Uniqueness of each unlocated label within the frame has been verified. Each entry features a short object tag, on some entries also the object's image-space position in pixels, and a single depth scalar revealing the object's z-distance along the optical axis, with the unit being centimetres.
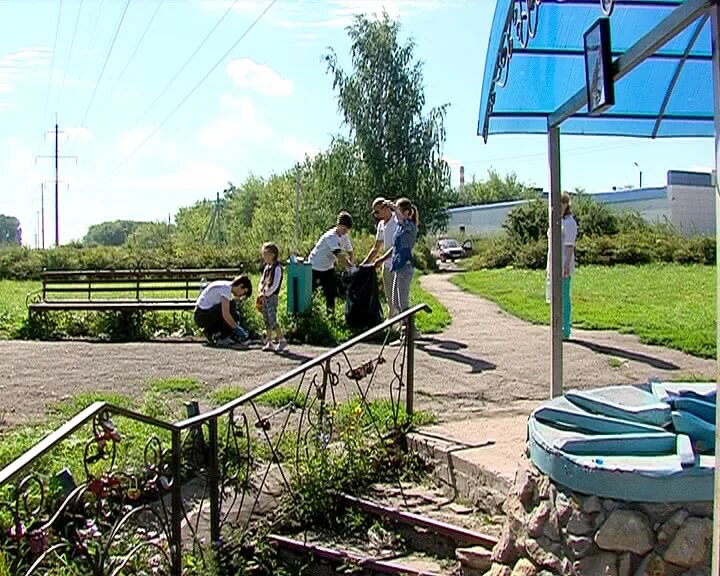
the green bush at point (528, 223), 3462
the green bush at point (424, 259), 3378
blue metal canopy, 505
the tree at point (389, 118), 3641
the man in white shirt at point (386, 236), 1023
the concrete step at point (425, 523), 469
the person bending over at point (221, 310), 1116
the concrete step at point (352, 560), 470
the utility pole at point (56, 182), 5866
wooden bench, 1216
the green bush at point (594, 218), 3547
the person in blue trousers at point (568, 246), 961
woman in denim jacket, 970
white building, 5275
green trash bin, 1127
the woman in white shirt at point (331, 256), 1159
